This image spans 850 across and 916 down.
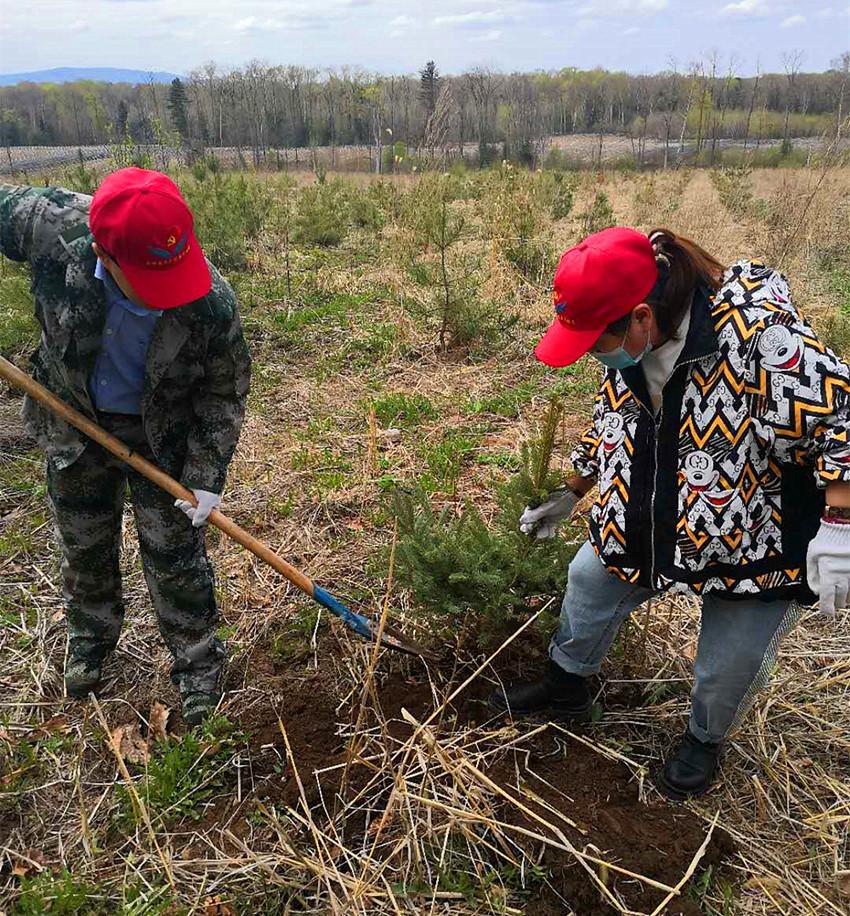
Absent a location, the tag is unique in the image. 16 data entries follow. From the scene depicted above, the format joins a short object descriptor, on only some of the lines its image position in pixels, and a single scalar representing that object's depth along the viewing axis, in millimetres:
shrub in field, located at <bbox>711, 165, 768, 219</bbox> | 11336
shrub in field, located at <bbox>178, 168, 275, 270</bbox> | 8008
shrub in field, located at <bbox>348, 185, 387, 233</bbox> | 11636
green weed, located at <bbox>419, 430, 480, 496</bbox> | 4020
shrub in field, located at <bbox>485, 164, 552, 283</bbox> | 7723
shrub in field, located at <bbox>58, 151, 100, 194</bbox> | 6999
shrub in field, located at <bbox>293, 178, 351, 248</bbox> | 10414
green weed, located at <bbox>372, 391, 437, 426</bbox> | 4996
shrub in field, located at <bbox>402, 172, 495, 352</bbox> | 6195
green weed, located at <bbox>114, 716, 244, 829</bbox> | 2131
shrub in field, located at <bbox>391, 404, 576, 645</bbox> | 2283
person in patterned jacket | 1540
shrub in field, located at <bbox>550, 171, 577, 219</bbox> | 11672
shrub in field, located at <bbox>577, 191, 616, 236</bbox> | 10367
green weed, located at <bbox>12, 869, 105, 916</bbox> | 1790
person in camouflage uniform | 1819
